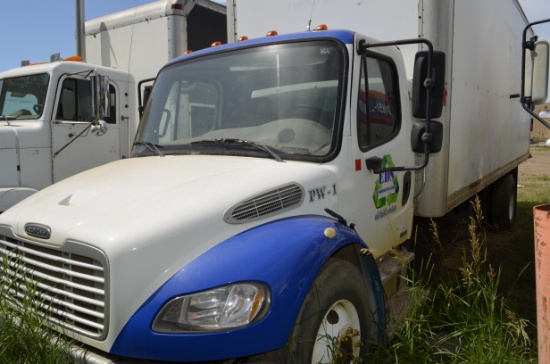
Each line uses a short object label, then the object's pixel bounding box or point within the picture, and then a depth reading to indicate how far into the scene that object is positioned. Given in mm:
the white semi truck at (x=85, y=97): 5355
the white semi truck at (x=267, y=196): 2031
